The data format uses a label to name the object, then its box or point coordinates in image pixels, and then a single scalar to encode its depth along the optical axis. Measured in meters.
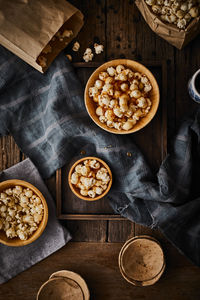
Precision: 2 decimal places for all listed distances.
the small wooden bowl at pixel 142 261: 1.14
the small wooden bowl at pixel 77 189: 1.09
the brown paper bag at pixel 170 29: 1.05
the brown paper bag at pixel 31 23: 1.03
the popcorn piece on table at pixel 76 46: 1.19
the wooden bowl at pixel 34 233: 1.10
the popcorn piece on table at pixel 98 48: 1.18
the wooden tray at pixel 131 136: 1.15
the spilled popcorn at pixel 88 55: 1.18
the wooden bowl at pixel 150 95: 1.06
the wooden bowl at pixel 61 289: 1.13
